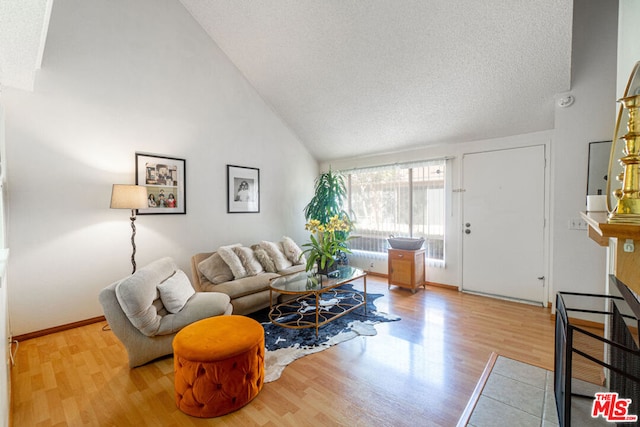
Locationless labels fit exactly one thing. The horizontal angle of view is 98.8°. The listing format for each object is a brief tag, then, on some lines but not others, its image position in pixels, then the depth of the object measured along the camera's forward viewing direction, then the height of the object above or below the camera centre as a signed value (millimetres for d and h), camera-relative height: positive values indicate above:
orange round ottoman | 1728 -1048
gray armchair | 2121 -866
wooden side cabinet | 4176 -905
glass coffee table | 2875 -1208
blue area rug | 2357 -1278
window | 4484 +99
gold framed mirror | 1035 +146
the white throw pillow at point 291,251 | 4176 -640
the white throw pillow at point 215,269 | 3348 -746
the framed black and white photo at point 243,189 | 4355 +334
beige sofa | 3172 -814
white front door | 3600 -162
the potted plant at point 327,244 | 3229 -402
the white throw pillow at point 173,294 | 2426 -771
